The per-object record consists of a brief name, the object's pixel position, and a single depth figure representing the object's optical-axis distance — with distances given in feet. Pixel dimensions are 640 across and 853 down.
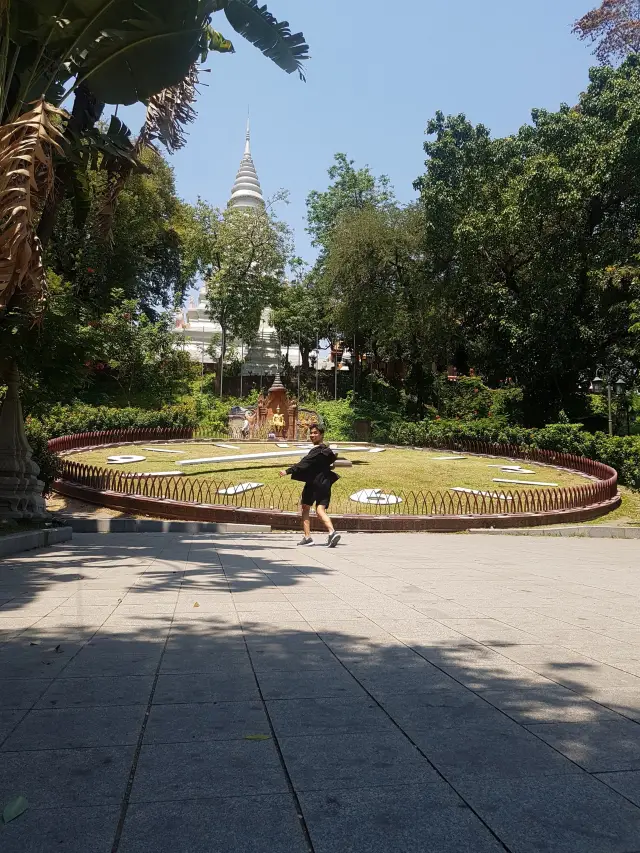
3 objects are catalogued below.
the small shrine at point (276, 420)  95.50
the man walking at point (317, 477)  31.27
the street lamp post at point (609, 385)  73.74
